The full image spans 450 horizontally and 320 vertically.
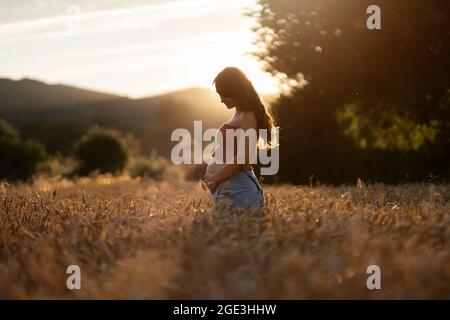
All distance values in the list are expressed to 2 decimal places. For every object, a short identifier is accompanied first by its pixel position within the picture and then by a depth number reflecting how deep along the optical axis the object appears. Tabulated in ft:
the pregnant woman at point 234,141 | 22.22
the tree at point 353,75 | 50.06
